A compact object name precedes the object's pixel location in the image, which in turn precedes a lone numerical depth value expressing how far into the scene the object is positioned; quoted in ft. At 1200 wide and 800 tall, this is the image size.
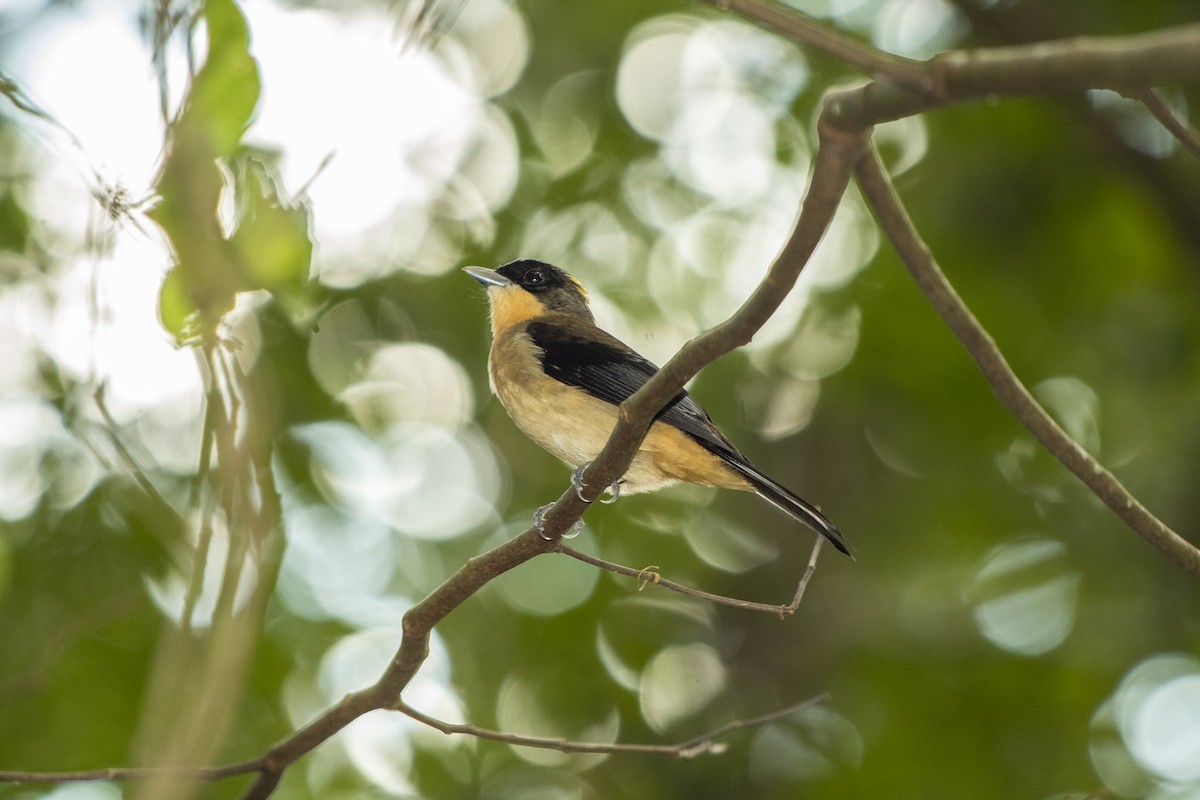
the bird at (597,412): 29.60
